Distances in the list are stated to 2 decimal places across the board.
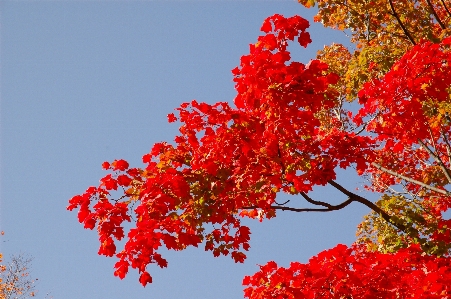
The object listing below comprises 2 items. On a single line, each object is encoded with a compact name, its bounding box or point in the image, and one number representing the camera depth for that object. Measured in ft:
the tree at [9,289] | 176.58
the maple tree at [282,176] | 48.55
